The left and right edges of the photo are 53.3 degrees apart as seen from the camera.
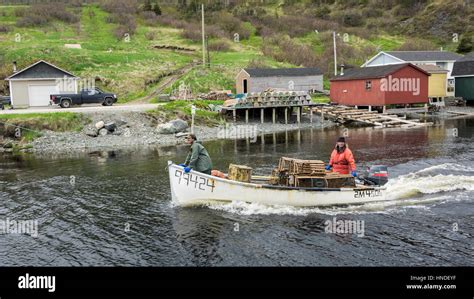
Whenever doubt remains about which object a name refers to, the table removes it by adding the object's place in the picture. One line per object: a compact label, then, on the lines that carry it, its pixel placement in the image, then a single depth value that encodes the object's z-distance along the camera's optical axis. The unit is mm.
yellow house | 58562
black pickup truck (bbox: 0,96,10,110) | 49406
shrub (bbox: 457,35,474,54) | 84475
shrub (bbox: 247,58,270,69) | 66231
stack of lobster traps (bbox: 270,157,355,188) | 18016
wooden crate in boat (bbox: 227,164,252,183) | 18275
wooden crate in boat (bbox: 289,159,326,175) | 18078
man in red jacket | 18966
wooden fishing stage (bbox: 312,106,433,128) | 46688
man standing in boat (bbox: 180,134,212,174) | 17875
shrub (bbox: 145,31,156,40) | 78938
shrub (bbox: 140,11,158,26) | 88500
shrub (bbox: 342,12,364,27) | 108438
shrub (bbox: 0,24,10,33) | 73250
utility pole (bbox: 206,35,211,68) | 64762
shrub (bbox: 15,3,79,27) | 80125
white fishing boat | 17812
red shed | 52031
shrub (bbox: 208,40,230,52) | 76250
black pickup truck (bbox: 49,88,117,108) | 46469
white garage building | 49281
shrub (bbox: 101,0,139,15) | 94969
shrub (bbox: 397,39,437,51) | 86625
